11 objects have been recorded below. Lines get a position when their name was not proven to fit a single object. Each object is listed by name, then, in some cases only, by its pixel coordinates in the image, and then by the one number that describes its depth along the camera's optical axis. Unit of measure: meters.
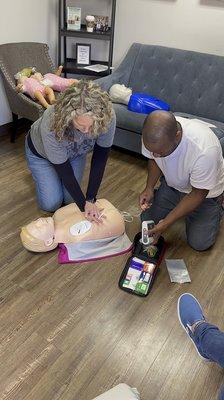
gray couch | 2.71
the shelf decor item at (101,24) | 3.12
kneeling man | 1.31
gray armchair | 2.59
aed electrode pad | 1.76
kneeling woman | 1.38
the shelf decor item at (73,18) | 3.02
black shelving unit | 3.01
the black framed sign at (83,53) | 3.26
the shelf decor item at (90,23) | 3.01
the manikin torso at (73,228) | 1.76
